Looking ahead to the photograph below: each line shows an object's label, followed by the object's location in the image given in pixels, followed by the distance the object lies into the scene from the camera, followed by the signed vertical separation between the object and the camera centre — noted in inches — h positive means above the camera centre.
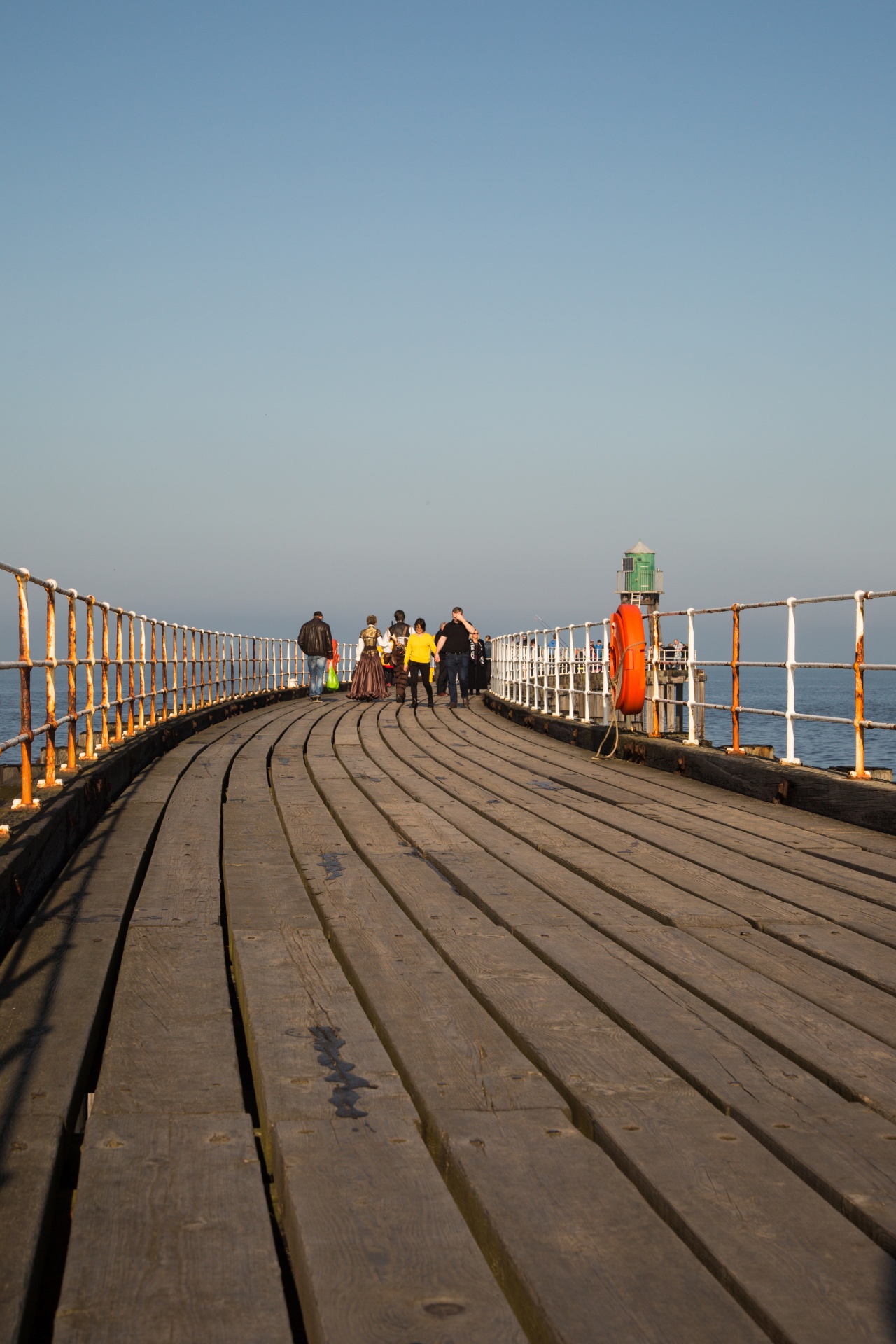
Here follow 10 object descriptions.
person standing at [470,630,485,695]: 1143.0 +3.7
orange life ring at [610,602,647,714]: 428.1 -1.5
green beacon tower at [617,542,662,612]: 1290.6 +90.9
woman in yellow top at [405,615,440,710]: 734.5 +11.7
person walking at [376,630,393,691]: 993.8 +13.5
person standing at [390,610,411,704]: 877.8 +16.2
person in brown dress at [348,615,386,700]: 902.4 -6.0
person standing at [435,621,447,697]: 831.1 -8.8
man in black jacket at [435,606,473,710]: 773.9 +14.3
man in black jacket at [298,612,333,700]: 876.0 +21.5
